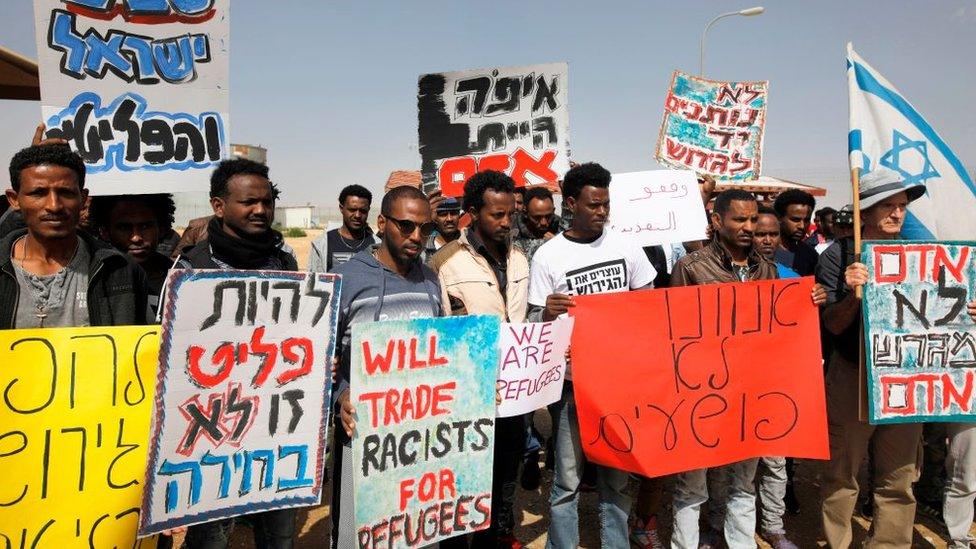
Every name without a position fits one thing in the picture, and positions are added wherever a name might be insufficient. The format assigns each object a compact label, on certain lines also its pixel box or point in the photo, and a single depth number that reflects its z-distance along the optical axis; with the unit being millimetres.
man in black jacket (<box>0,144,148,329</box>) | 2256
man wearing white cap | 3316
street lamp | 14370
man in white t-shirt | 3279
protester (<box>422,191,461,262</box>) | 5680
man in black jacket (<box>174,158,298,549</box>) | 2609
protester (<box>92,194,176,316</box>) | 3311
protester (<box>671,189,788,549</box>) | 3309
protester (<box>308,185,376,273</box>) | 5469
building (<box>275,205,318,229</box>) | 76688
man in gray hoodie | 2658
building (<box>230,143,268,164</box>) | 66150
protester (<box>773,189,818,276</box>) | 5215
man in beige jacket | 3451
